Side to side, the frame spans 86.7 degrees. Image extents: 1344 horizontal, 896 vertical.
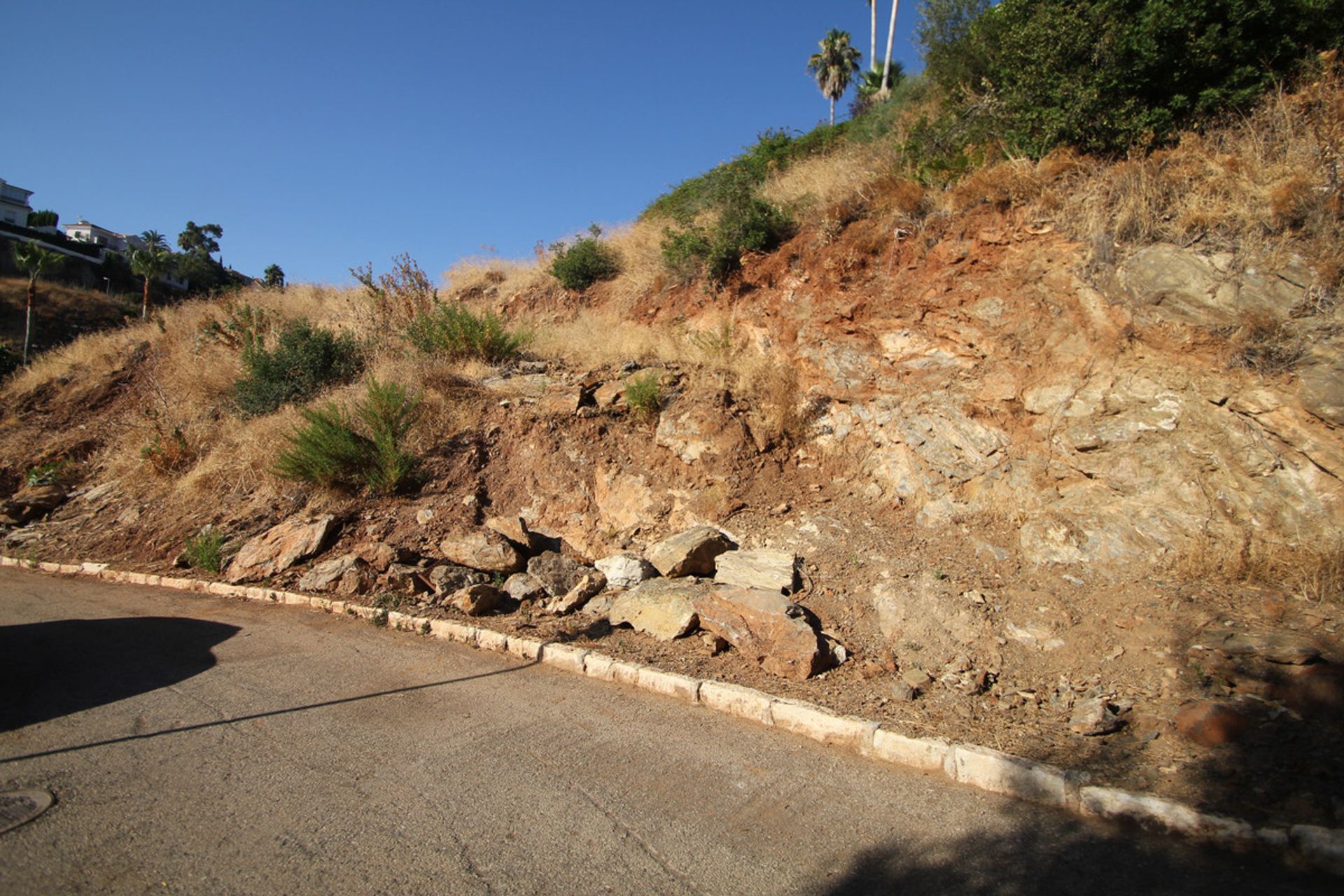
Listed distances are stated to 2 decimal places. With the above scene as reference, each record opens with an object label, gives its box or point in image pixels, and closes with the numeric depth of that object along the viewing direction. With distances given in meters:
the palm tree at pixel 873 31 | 31.84
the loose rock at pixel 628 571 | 7.72
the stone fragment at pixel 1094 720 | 4.70
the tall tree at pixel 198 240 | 56.43
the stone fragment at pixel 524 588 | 7.77
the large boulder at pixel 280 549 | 8.76
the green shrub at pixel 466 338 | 12.30
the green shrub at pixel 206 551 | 9.09
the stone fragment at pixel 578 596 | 7.49
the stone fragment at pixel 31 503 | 11.42
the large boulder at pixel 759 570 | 7.02
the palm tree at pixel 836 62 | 34.53
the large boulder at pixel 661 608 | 6.68
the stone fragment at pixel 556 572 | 7.86
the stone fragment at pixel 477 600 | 7.41
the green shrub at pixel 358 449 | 9.63
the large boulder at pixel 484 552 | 8.17
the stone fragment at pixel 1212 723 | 4.32
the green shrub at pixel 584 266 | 16.02
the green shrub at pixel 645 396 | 9.75
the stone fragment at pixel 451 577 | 7.86
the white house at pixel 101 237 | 66.44
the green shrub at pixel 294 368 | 12.61
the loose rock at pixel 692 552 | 7.49
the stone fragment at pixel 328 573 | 8.29
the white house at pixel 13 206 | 58.03
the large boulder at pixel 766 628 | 5.81
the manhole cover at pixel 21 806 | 3.54
